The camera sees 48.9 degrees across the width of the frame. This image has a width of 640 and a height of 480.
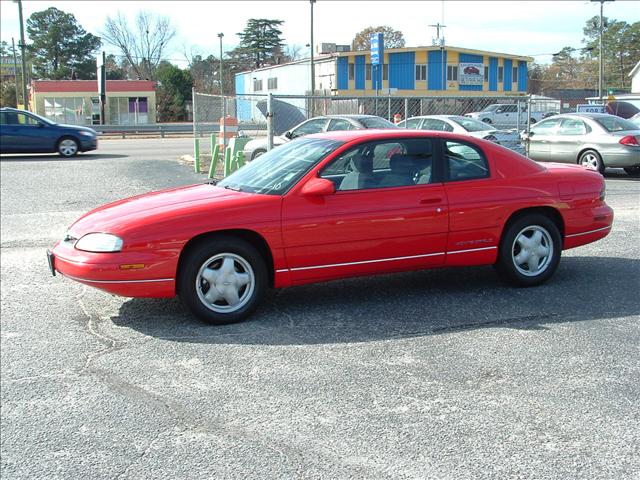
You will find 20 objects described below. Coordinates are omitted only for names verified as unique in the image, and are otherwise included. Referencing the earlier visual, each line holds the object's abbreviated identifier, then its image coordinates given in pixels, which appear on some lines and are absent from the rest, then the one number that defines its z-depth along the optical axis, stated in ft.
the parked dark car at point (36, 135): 67.77
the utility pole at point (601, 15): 141.36
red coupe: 17.26
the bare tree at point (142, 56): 259.80
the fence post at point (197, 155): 56.80
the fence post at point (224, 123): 52.20
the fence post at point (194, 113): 56.13
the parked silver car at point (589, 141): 49.70
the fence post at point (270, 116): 38.37
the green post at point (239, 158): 45.19
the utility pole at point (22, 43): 121.29
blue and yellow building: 175.01
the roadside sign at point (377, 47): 89.30
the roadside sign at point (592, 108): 74.28
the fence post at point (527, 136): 49.80
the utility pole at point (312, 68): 128.47
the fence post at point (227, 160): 45.75
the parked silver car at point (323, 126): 47.10
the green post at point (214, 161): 49.65
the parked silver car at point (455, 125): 53.21
